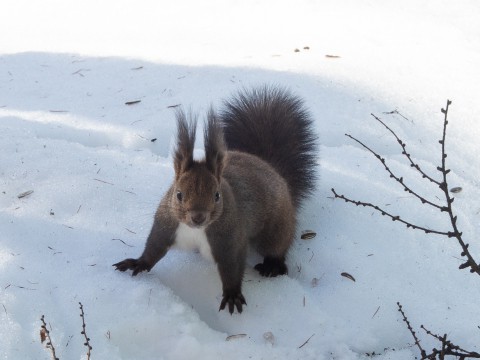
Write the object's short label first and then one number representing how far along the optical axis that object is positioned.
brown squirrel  2.50
